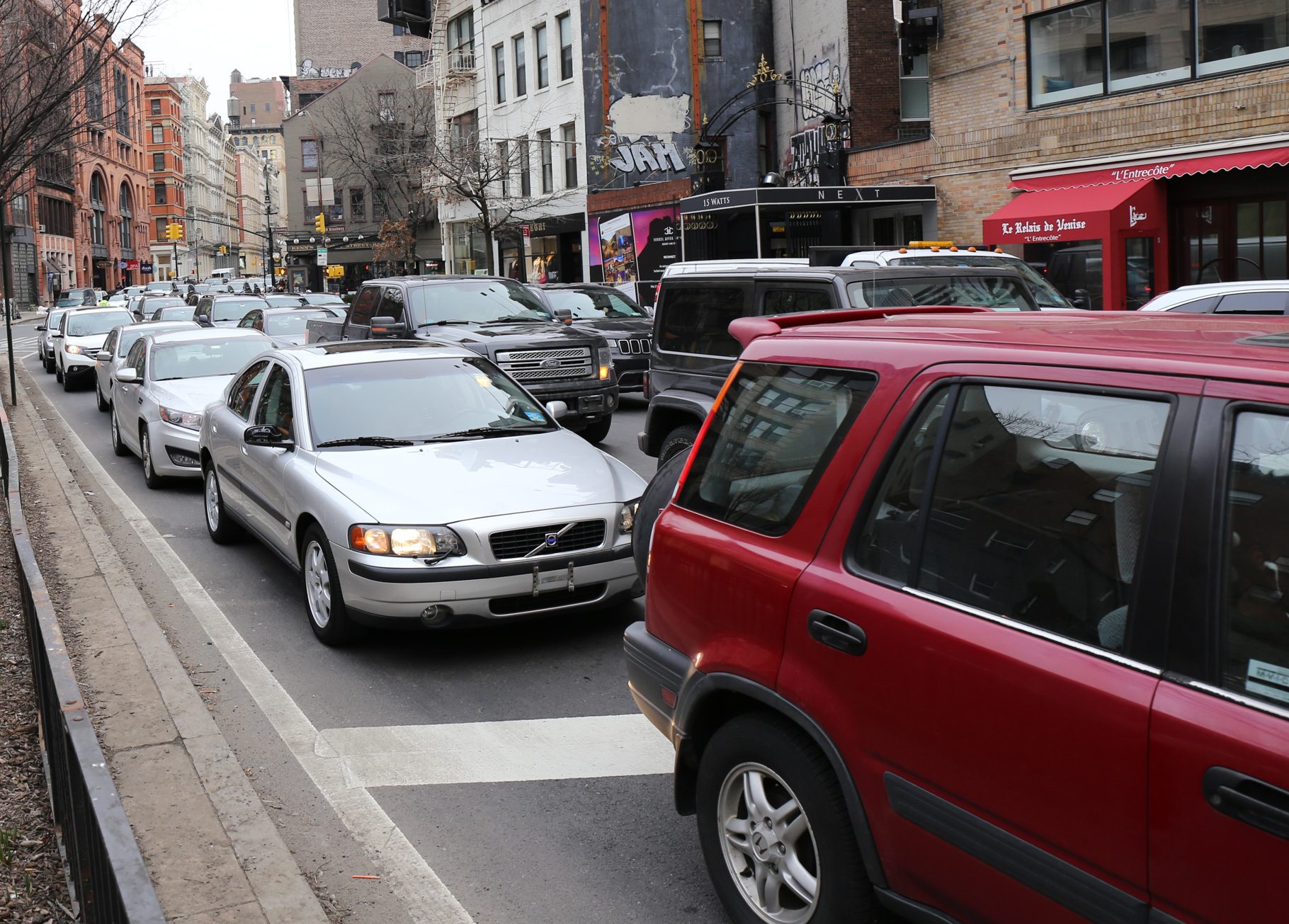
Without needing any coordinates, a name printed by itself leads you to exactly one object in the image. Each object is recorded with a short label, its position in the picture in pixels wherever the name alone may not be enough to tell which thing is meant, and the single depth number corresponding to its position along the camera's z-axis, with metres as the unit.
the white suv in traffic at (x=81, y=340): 23.89
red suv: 2.30
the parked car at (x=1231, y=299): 9.26
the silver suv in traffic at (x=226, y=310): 25.34
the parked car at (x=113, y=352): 17.33
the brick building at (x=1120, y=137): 18.00
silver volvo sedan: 6.28
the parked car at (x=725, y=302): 8.76
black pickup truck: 14.42
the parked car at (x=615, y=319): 17.72
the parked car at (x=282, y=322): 22.02
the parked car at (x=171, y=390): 11.70
